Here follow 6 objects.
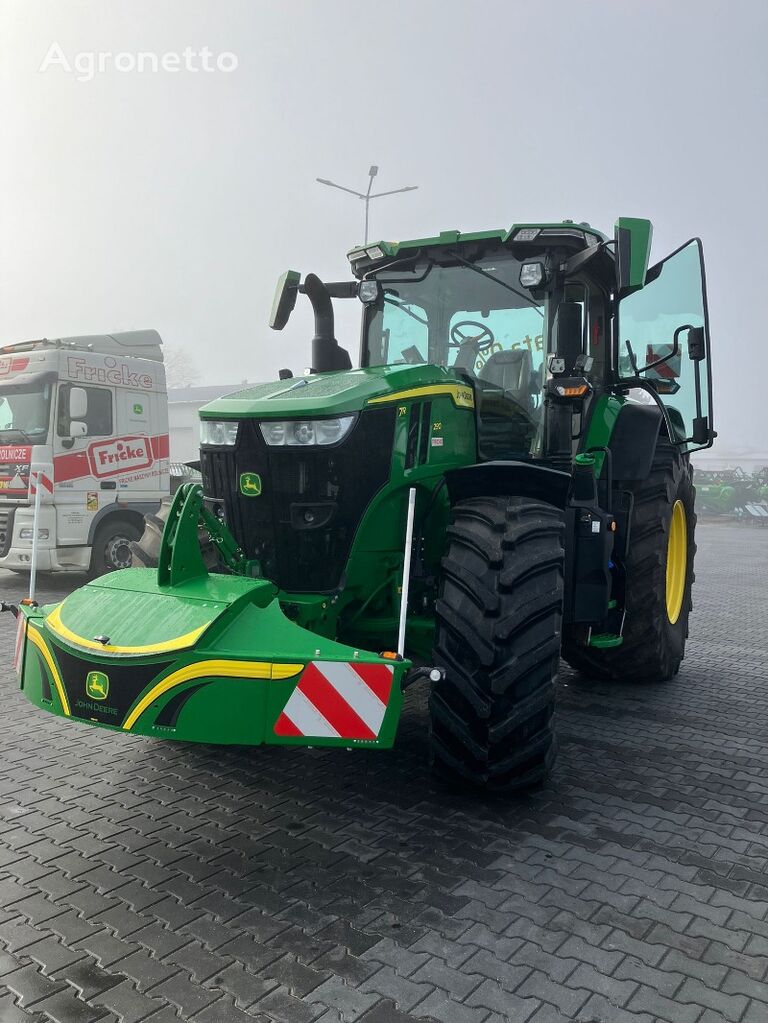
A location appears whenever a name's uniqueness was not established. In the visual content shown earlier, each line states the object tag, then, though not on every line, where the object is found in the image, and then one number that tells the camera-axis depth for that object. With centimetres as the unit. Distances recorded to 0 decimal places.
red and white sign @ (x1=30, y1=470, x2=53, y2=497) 970
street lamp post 1766
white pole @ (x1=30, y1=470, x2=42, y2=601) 411
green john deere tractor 317
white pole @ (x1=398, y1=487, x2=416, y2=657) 326
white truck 979
